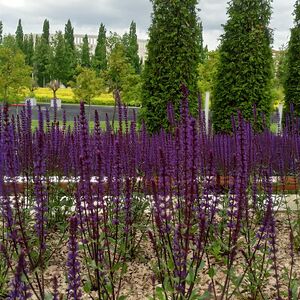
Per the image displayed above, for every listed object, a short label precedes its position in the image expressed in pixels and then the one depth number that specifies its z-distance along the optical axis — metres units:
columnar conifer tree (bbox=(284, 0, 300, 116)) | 14.33
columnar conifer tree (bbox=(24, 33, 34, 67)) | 65.56
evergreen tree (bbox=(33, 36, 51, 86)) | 59.10
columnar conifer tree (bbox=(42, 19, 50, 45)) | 82.50
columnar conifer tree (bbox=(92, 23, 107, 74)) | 57.47
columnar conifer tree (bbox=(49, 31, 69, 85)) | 51.88
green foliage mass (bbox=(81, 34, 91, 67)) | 62.66
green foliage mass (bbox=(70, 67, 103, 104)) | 27.95
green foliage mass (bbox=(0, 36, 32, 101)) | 23.89
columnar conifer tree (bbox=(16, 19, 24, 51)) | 65.69
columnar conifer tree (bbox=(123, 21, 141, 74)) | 56.19
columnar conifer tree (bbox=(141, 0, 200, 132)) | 12.44
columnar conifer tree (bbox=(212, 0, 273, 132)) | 12.95
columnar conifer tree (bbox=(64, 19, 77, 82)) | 53.28
